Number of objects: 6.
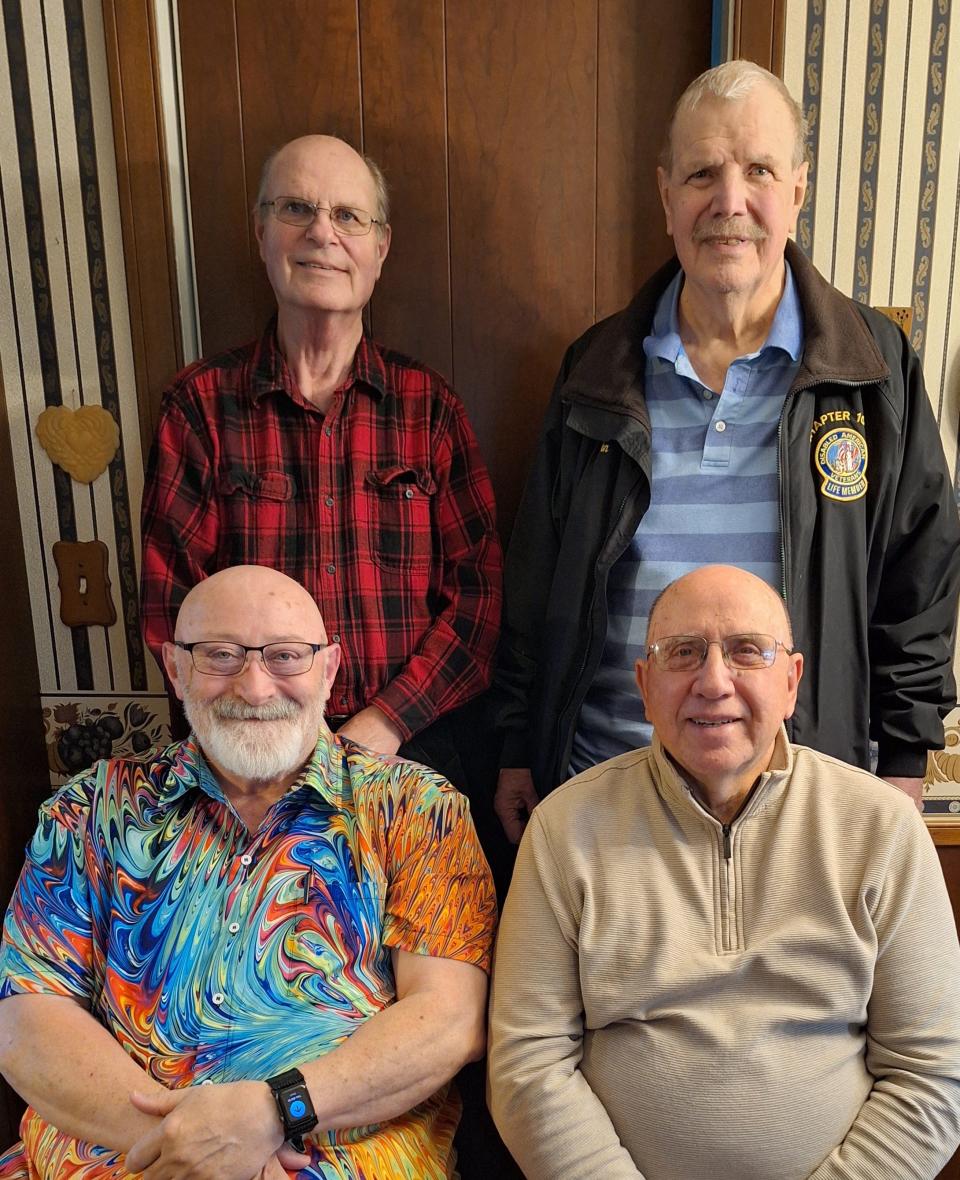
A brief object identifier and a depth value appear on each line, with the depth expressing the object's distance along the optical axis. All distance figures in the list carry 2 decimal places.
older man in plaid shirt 1.76
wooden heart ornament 2.09
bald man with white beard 1.35
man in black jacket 1.58
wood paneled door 1.99
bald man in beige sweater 1.25
